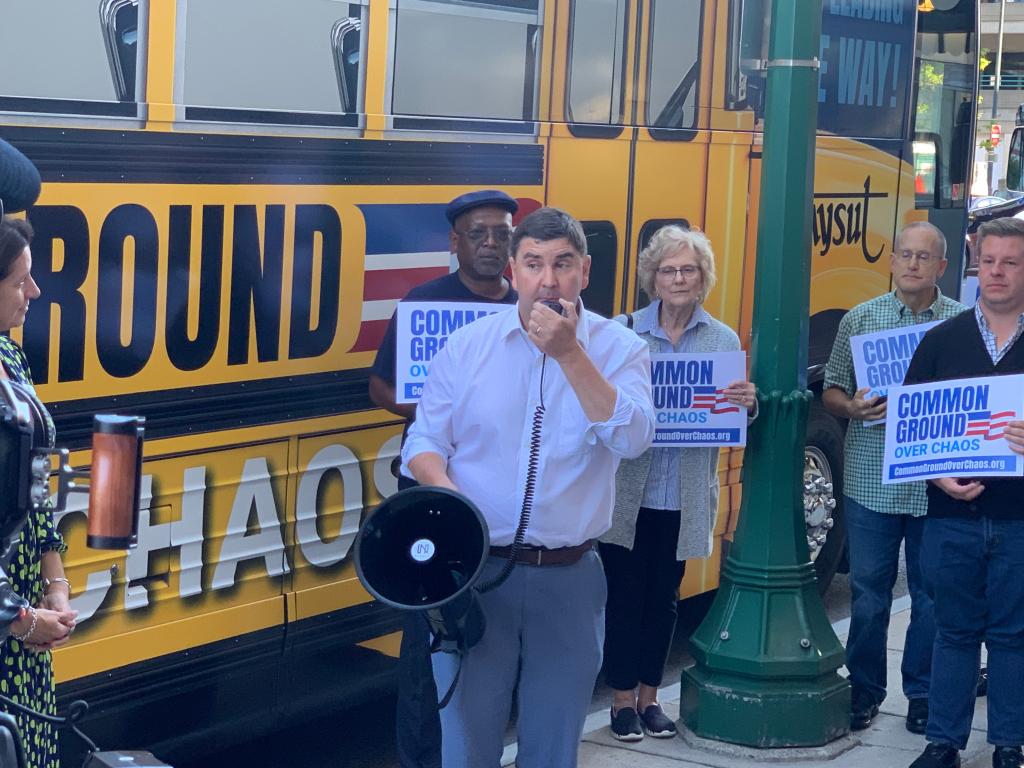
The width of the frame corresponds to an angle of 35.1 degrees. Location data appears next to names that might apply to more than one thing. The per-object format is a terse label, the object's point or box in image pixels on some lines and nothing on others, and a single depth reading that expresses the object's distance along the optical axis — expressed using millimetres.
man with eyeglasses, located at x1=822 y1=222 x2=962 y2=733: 5801
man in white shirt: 3840
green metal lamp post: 5578
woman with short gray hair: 5484
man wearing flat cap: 4867
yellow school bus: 4238
